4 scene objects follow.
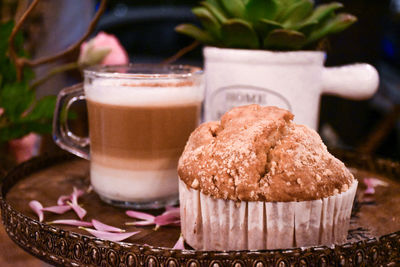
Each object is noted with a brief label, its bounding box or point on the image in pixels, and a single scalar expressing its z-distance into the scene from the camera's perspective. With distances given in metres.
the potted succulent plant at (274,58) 0.52
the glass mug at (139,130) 0.50
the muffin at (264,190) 0.44
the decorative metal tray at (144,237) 0.42
